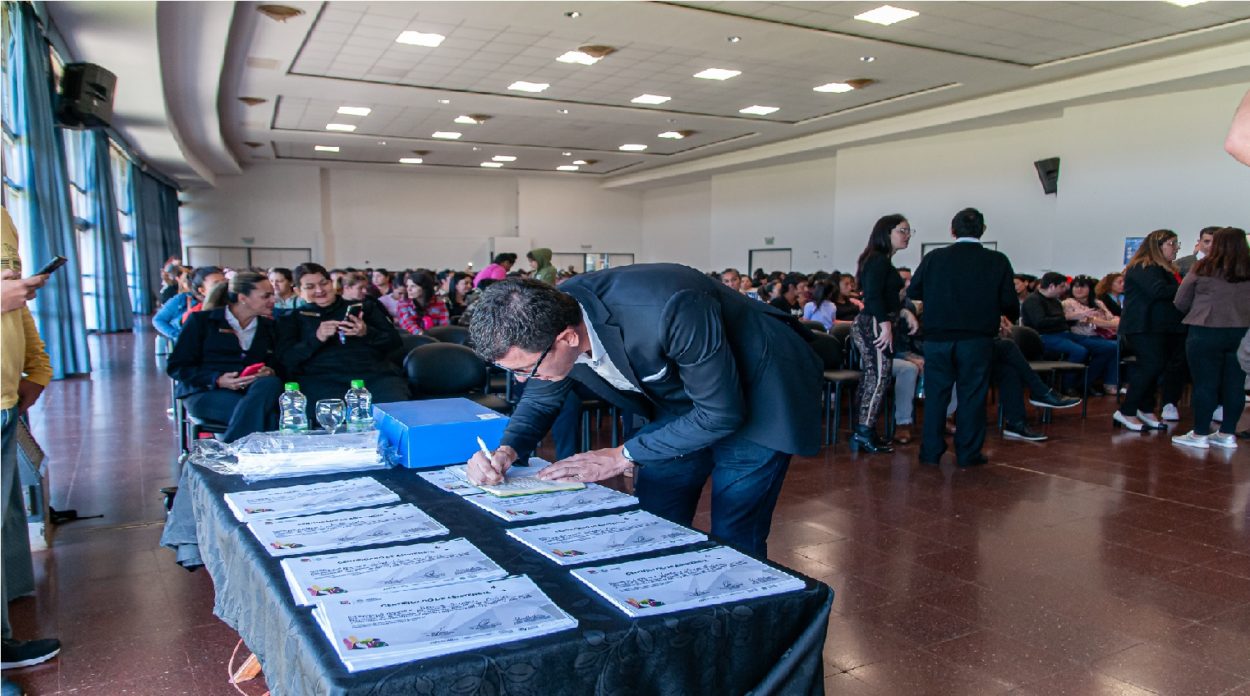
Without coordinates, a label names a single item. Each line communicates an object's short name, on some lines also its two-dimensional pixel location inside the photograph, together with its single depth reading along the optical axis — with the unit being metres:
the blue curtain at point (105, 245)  11.57
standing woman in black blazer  5.76
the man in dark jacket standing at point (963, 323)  4.78
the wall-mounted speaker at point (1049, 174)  11.51
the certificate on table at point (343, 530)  1.49
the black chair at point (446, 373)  4.54
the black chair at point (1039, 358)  6.53
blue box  2.15
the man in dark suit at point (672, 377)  1.63
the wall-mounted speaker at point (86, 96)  7.10
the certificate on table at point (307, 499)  1.69
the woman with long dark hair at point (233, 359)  3.80
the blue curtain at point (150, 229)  15.20
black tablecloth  1.06
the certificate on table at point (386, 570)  1.27
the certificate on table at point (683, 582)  1.26
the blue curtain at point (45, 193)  6.69
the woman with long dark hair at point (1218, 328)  5.25
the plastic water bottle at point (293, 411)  2.84
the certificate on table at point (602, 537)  1.47
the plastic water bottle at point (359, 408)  2.65
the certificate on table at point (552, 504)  1.71
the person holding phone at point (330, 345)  4.36
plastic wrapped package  2.05
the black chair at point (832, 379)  5.62
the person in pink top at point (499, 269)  7.43
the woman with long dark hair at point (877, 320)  5.04
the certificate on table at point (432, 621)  1.07
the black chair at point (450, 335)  5.51
